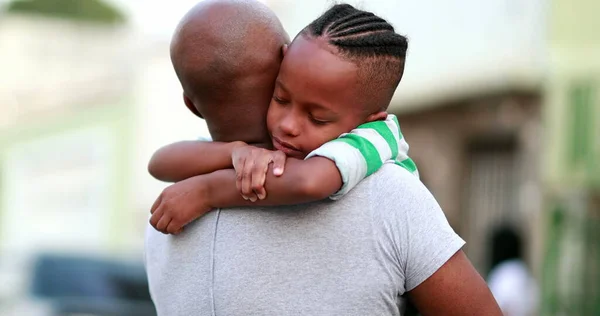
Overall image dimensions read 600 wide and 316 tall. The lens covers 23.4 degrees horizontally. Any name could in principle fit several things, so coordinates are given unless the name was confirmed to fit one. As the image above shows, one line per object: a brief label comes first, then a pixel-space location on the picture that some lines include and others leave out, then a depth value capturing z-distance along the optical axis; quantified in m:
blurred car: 9.36
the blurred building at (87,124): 18.75
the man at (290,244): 1.75
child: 1.77
